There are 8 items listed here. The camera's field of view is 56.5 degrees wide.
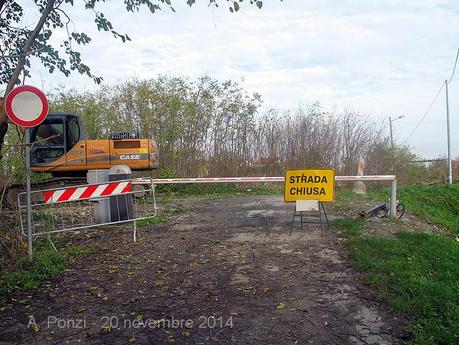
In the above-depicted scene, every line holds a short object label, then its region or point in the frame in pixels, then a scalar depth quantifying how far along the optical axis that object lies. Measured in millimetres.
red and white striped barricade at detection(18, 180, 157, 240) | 7480
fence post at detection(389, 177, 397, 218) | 9383
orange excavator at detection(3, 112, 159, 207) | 14578
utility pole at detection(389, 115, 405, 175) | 22400
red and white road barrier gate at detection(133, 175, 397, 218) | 9414
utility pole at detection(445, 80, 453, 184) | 24742
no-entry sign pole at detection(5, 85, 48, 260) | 6234
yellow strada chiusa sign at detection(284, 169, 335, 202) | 8109
